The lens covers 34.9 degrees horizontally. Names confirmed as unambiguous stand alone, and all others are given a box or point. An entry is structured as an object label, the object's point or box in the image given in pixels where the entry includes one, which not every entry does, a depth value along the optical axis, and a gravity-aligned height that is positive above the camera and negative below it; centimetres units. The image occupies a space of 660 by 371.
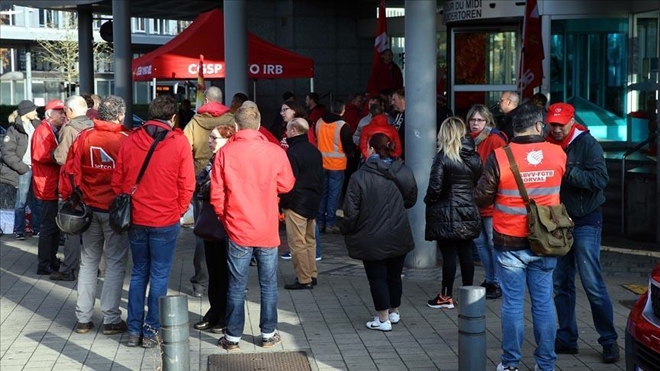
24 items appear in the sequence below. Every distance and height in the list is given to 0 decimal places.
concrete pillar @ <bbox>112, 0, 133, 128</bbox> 1964 +103
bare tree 5784 +265
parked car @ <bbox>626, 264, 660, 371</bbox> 591 -138
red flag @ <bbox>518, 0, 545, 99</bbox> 1452 +54
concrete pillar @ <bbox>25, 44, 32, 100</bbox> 6372 +167
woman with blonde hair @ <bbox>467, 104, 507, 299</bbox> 977 -49
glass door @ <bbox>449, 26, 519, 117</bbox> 1683 +46
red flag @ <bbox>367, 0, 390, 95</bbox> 1600 +85
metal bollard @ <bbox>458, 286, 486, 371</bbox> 629 -142
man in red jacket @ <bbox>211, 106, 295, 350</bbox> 782 -80
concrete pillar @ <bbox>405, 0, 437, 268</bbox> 1153 -10
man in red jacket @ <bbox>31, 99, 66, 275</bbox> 1126 -85
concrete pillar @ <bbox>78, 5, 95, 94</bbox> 2450 +112
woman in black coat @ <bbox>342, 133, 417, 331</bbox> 852 -99
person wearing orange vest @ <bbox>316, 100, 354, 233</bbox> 1427 -79
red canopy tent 1616 +61
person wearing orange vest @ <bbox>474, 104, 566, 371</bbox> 689 -85
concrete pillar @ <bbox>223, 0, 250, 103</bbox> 1451 +70
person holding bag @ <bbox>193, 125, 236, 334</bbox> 855 -131
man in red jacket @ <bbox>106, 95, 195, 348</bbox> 810 -73
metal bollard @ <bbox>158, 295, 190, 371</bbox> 621 -139
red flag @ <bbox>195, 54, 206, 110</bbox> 1479 +20
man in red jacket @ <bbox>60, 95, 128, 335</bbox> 869 -89
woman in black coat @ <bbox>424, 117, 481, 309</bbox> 912 -83
